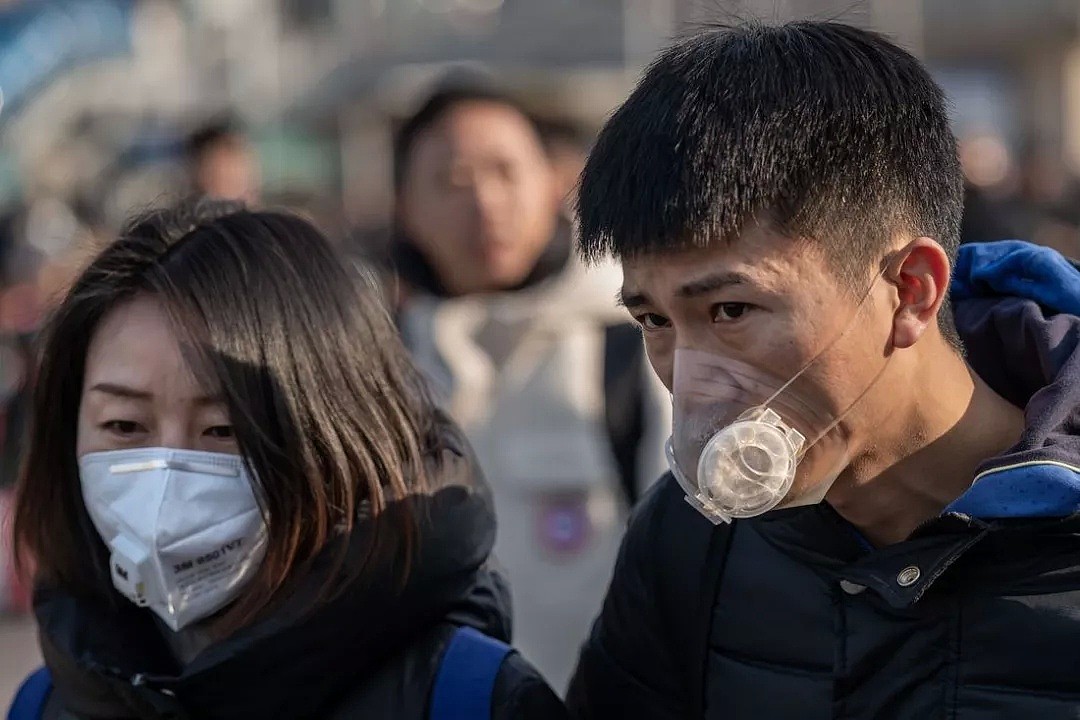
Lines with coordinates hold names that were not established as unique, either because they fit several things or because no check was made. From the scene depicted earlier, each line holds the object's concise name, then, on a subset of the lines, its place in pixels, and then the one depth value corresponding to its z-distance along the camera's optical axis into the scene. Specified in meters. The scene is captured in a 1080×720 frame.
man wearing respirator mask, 1.82
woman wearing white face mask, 2.23
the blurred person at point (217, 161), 6.19
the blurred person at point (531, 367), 3.65
